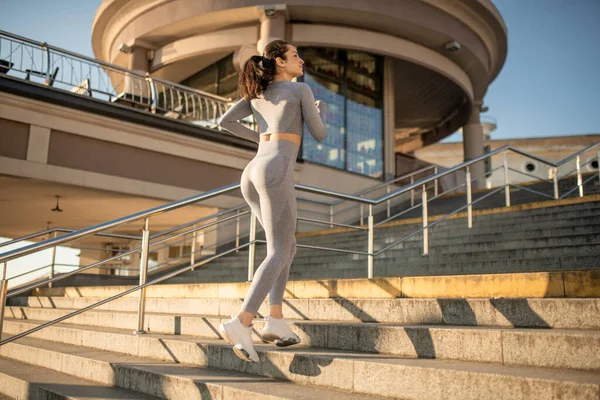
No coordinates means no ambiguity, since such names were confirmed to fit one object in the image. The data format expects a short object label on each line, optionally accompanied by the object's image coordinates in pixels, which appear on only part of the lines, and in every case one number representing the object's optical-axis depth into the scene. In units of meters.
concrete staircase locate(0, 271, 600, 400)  2.60
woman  2.97
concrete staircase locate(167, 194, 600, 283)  5.75
